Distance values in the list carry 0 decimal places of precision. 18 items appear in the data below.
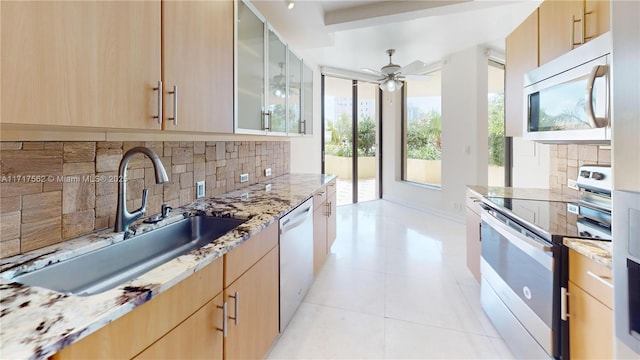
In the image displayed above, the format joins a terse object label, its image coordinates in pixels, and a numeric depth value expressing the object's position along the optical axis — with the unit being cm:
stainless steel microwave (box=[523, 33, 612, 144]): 131
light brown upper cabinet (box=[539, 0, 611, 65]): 148
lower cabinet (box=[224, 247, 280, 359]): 122
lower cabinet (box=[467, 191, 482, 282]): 232
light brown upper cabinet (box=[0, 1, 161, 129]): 72
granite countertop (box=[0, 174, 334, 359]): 59
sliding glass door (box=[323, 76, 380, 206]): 572
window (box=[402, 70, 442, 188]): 535
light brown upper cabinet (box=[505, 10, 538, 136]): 207
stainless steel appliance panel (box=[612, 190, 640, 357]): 70
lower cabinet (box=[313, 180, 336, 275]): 251
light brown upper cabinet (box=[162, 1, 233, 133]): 122
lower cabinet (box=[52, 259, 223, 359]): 67
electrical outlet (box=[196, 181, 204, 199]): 196
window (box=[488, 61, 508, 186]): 446
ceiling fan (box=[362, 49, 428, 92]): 410
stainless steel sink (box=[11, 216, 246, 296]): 100
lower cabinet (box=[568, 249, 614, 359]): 106
